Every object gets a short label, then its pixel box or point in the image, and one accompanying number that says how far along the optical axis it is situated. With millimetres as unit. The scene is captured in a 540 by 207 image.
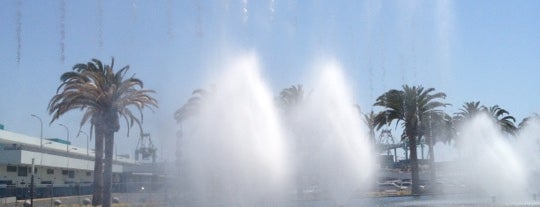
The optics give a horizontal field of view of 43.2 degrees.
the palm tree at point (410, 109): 63406
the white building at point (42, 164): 60188
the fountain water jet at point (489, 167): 51281
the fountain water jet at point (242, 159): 43750
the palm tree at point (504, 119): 75838
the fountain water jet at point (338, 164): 42281
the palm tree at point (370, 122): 68250
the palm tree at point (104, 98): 43031
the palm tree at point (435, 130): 66125
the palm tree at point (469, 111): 75100
